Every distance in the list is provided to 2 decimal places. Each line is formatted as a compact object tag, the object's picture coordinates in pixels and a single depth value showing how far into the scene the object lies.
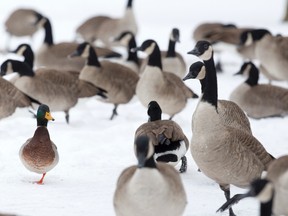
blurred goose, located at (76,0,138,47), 17.98
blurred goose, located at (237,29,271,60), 14.37
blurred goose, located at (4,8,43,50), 18.14
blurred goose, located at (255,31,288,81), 13.48
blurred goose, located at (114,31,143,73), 14.19
